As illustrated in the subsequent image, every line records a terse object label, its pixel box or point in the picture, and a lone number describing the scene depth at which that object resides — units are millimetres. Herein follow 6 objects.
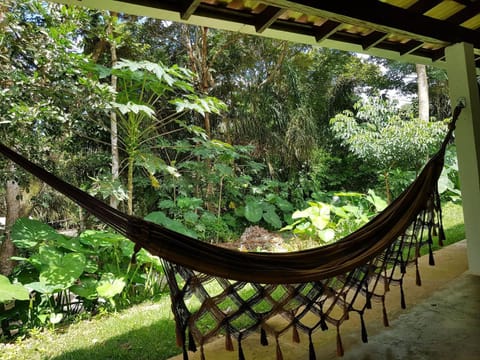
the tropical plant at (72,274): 2320
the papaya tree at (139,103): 2912
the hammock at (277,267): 1033
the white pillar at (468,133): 2145
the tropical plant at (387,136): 5203
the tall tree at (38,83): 2379
